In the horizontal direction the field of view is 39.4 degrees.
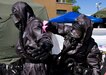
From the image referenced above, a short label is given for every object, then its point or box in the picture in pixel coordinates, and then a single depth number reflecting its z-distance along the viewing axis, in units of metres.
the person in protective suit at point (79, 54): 2.05
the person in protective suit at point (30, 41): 1.86
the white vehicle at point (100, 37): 3.36
